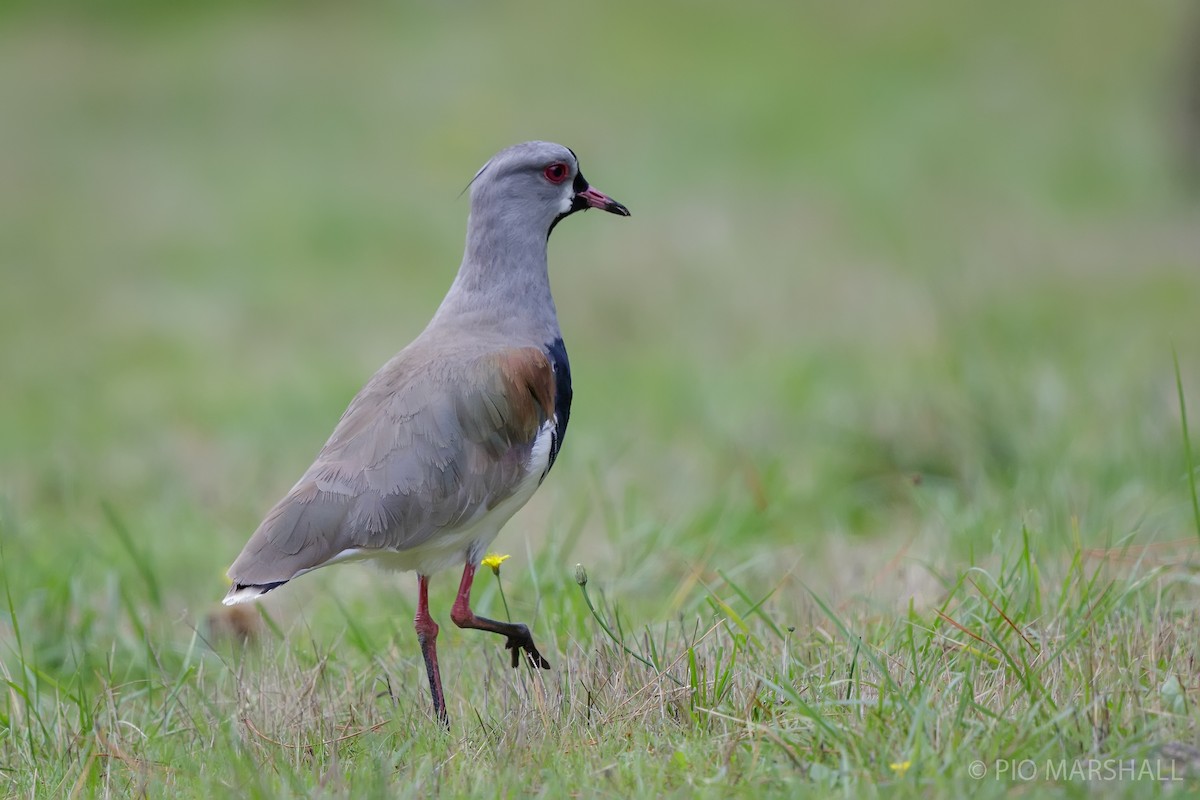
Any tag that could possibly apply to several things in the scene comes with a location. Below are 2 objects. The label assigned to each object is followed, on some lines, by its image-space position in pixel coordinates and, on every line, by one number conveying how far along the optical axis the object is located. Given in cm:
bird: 709
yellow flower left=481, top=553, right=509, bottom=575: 761
